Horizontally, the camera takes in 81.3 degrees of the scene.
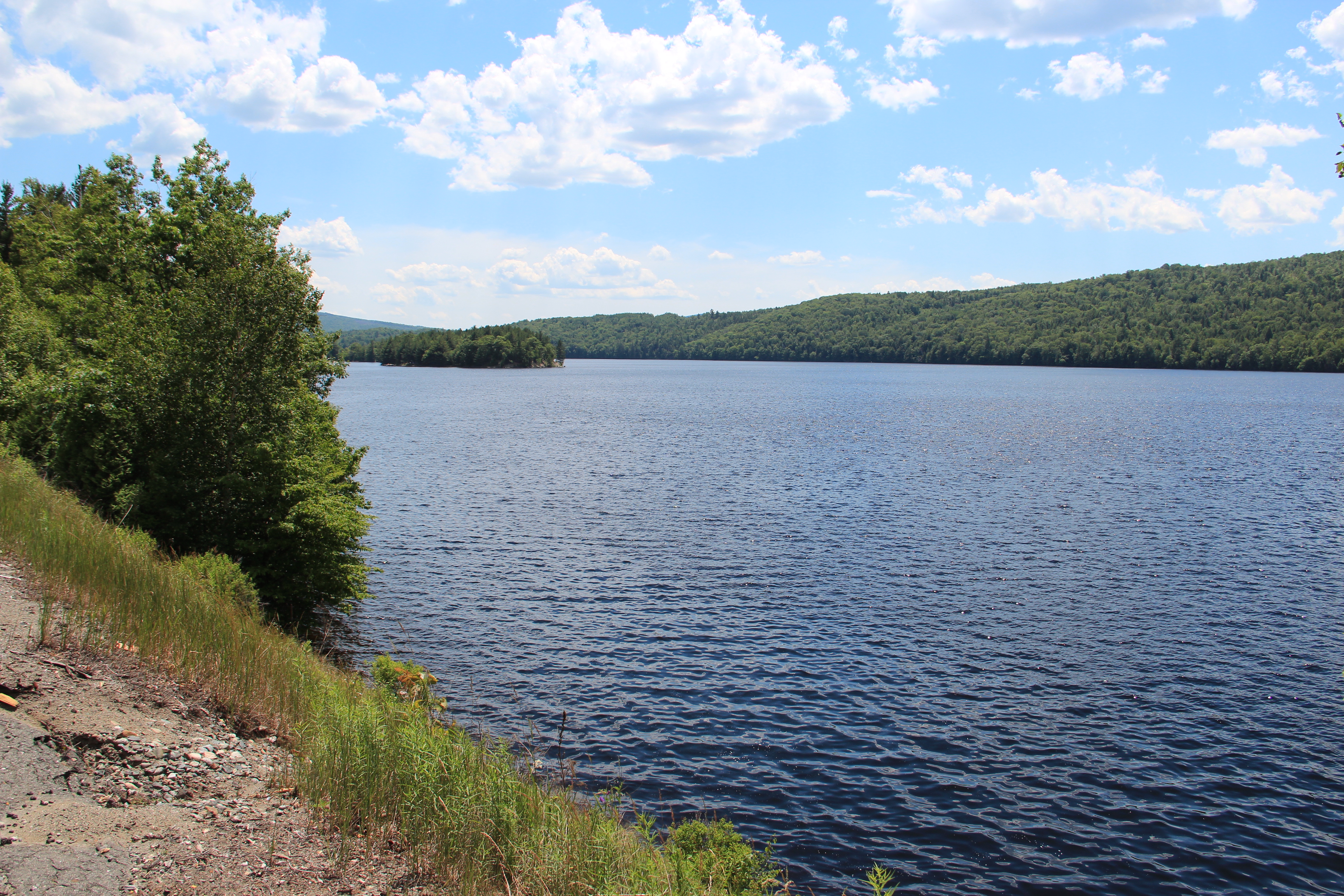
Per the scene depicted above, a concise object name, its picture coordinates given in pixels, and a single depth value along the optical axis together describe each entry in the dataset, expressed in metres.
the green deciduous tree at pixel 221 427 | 23.55
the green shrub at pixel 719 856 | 10.43
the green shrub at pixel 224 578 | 17.83
